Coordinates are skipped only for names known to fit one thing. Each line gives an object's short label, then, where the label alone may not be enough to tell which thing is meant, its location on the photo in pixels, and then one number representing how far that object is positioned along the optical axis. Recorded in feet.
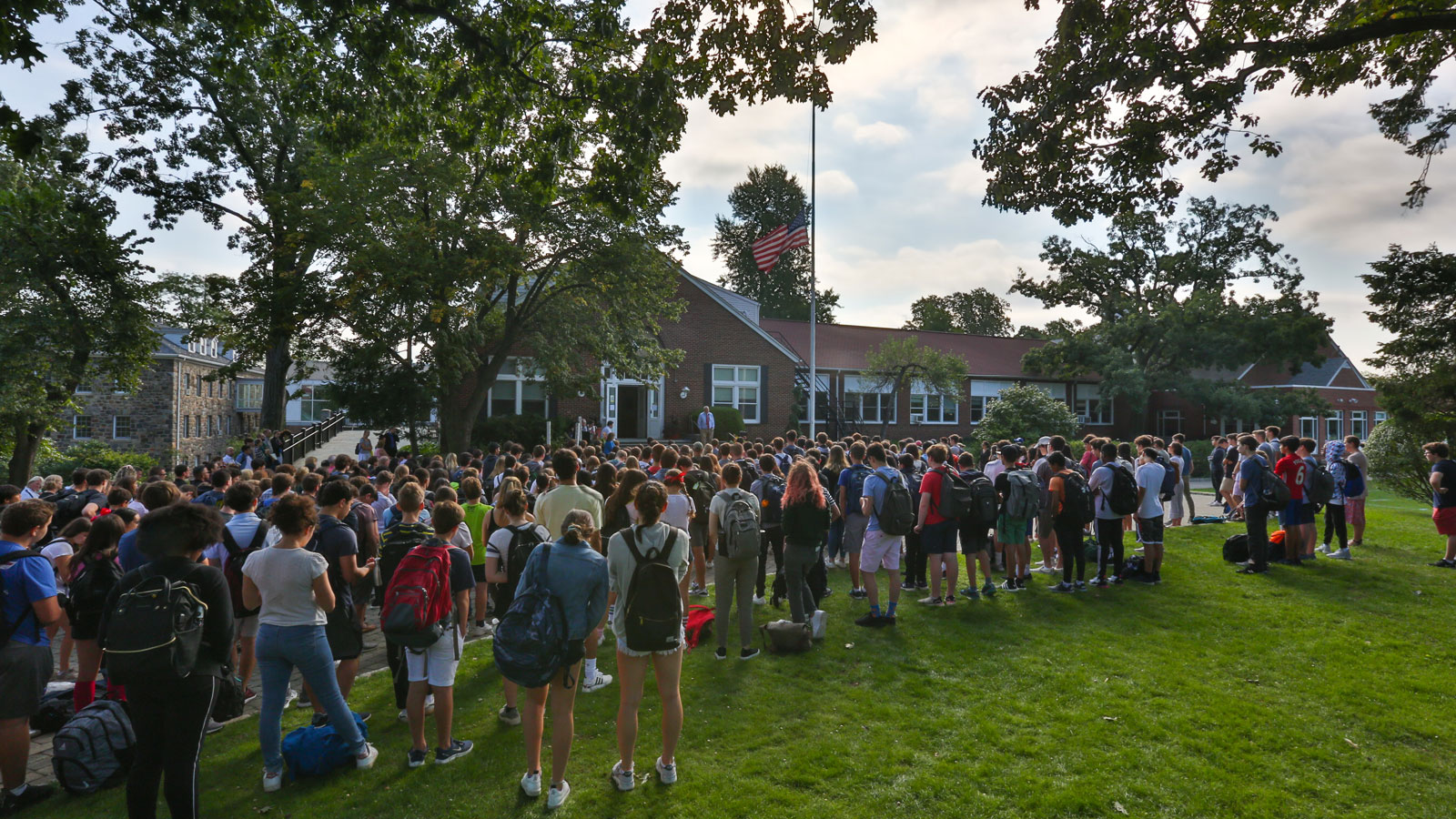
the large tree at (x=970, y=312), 241.76
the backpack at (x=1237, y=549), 35.50
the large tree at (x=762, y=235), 206.90
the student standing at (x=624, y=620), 15.23
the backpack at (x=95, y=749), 15.40
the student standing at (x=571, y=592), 14.24
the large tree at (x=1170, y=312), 118.83
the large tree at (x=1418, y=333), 44.75
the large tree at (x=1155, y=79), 23.05
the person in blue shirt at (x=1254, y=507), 32.42
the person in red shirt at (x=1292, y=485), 33.45
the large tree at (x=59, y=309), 57.77
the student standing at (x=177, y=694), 12.67
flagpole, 76.33
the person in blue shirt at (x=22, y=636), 14.23
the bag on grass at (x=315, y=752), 16.11
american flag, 81.00
